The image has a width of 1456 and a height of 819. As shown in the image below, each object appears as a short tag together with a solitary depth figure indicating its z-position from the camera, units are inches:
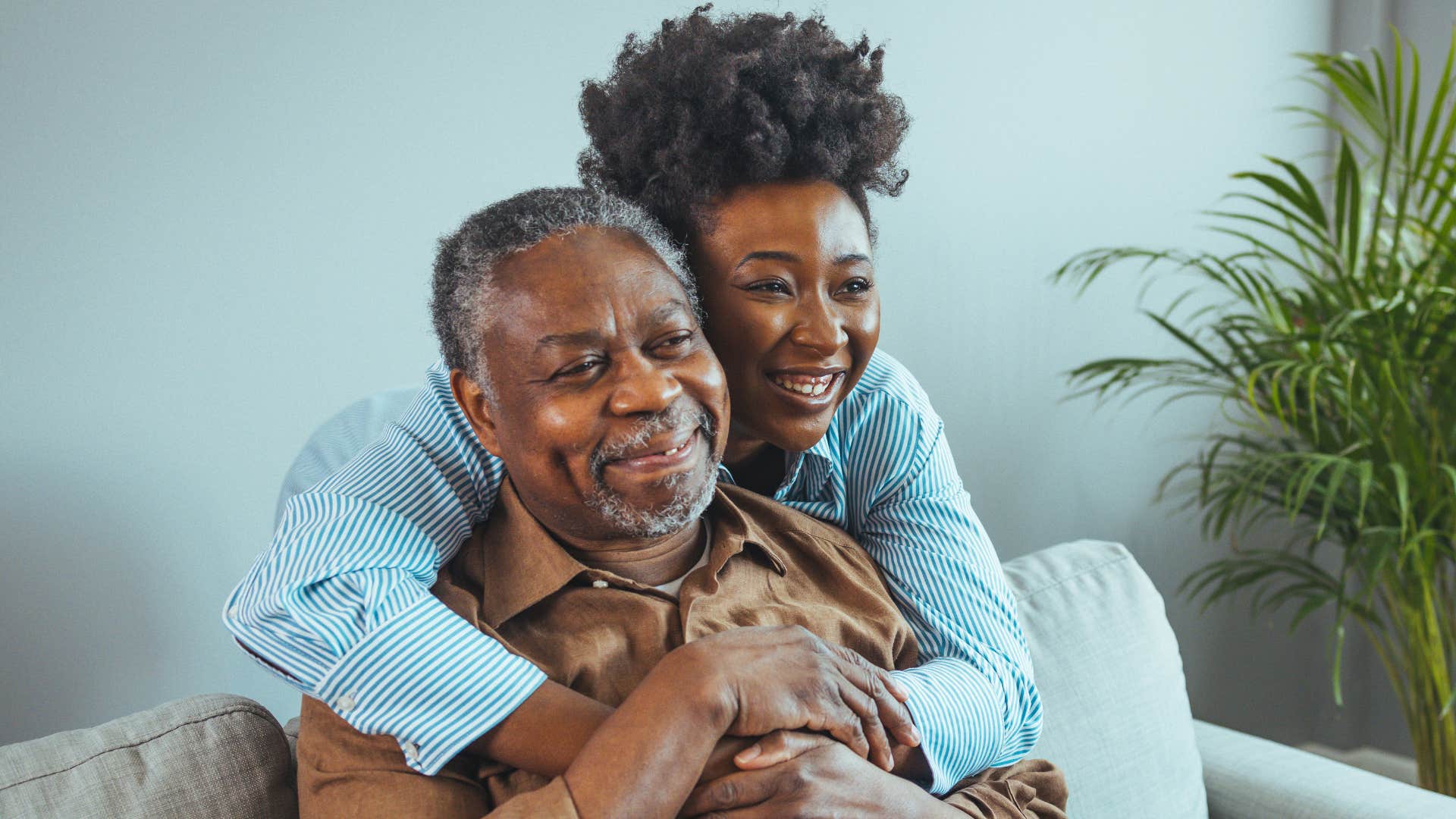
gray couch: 67.2
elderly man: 40.3
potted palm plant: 95.5
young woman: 40.6
